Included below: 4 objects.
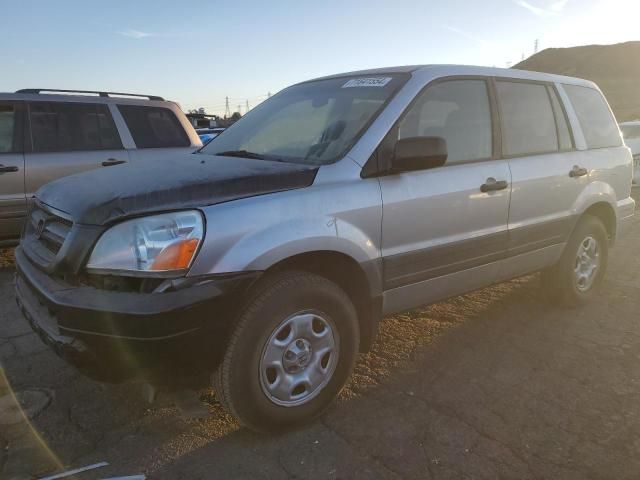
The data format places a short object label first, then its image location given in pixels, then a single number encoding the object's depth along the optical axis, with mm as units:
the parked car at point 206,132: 13481
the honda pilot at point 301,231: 2270
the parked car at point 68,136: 5414
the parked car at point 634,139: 10625
